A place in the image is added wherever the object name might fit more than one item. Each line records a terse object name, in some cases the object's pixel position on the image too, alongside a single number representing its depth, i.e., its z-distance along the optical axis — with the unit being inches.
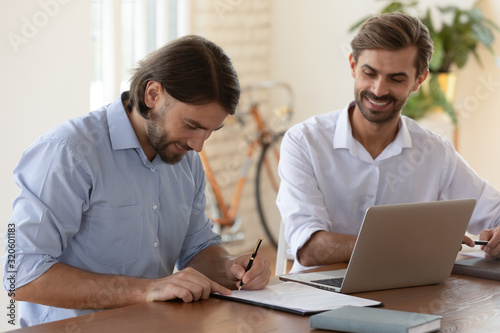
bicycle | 190.4
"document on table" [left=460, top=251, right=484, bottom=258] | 90.0
